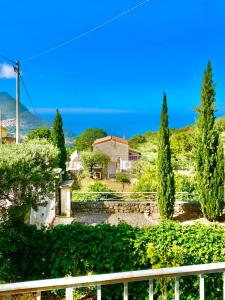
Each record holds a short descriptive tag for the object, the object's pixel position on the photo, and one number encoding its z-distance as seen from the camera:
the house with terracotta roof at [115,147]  36.62
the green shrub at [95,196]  16.27
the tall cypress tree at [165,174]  13.63
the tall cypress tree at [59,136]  16.83
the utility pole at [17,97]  9.40
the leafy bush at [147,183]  17.25
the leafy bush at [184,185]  16.72
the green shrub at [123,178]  22.73
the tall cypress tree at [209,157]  12.93
